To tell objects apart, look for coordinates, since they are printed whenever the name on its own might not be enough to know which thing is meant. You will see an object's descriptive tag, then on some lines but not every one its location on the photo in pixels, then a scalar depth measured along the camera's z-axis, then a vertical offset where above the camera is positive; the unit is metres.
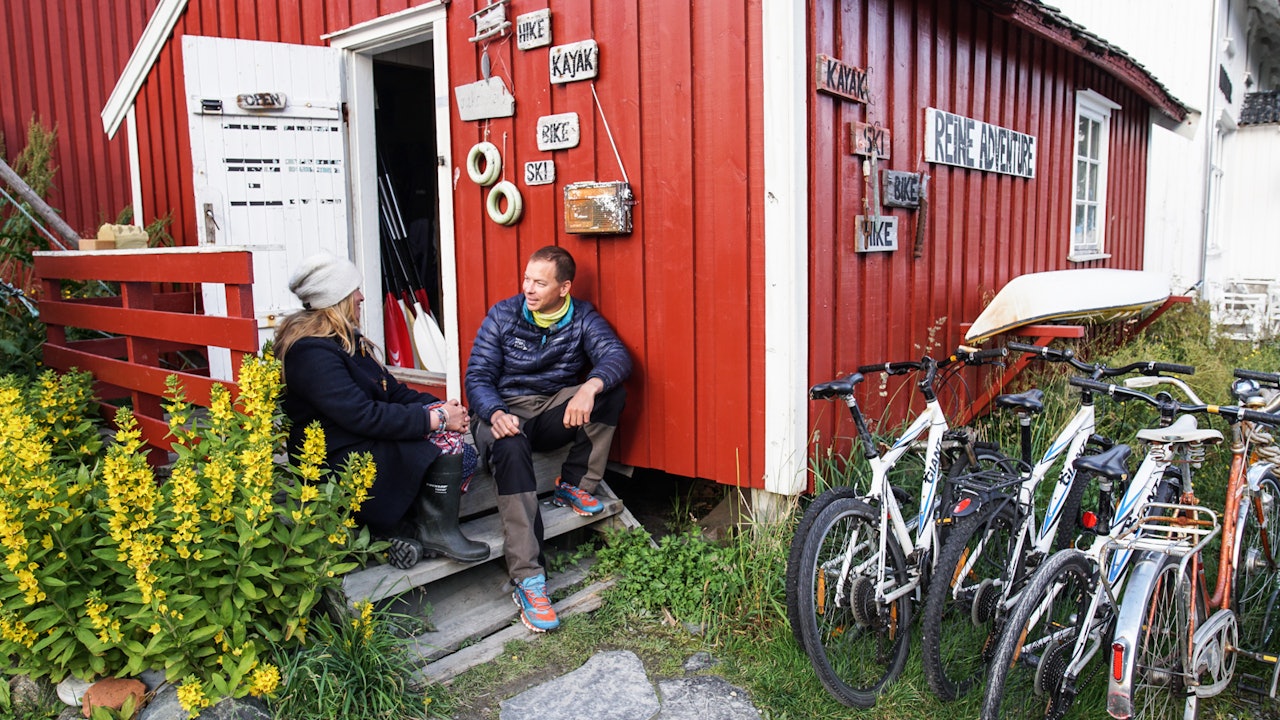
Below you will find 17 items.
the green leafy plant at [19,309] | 4.86 -0.22
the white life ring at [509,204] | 4.46 +0.29
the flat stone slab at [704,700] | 2.96 -1.47
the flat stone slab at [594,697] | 2.94 -1.45
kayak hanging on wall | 4.57 -0.25
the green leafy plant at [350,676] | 2.67 -1.25
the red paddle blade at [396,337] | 6.02 -0.49
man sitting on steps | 3.87 -0.49
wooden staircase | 3.21 -1.28
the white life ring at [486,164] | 4.55 +0.50
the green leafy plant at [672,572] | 3.58 -1.29
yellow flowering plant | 2.53 -0.84
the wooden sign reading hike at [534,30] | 4.28 +1.11
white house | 9.47 +1.32
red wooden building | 3.75 +0.52
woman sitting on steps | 3.20 -0.57
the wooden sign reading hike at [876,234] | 4.11 +0.11
